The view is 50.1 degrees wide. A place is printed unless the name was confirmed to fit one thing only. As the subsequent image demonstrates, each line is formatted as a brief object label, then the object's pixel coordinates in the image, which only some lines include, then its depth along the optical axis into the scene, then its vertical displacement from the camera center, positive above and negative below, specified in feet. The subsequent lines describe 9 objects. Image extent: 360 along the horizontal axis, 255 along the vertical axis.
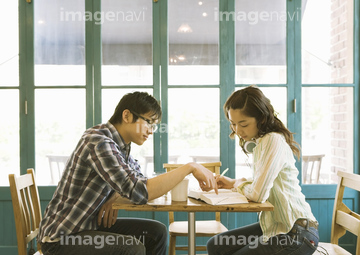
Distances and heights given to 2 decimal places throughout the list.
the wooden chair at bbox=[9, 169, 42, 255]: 6.14 -1.44
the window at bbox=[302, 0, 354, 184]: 10.12 +0.86
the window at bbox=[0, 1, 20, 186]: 9.95 +0.66
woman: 5.21 -0.85
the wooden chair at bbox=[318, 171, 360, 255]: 6.44 -1.67
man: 5.19 -0.97
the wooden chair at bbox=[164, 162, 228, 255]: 7.85 -2.23
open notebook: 5.18 -1.06
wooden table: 5.02 -1.11
